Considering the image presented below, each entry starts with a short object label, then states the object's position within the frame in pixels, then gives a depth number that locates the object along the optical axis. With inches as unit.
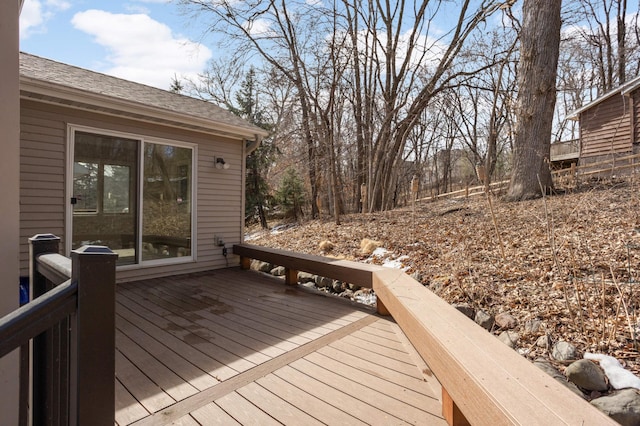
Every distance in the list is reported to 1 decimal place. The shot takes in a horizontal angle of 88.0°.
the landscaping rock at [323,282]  178.5
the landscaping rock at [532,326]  98.7
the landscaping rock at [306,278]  190.9
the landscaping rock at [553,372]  76.4
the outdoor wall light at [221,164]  201.9
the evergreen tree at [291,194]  489.7
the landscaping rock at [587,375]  76.3
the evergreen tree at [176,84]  604.4
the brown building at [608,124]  438.9
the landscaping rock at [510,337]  95.8
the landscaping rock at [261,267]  220.1
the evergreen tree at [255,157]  468.4
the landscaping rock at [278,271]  205.6
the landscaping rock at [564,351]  85.9
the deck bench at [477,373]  42.6
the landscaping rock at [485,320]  107.5
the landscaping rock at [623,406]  66.2
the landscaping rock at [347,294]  164.8
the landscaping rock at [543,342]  92.6
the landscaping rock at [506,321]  104.0
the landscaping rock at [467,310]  113.1
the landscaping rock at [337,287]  174.9
